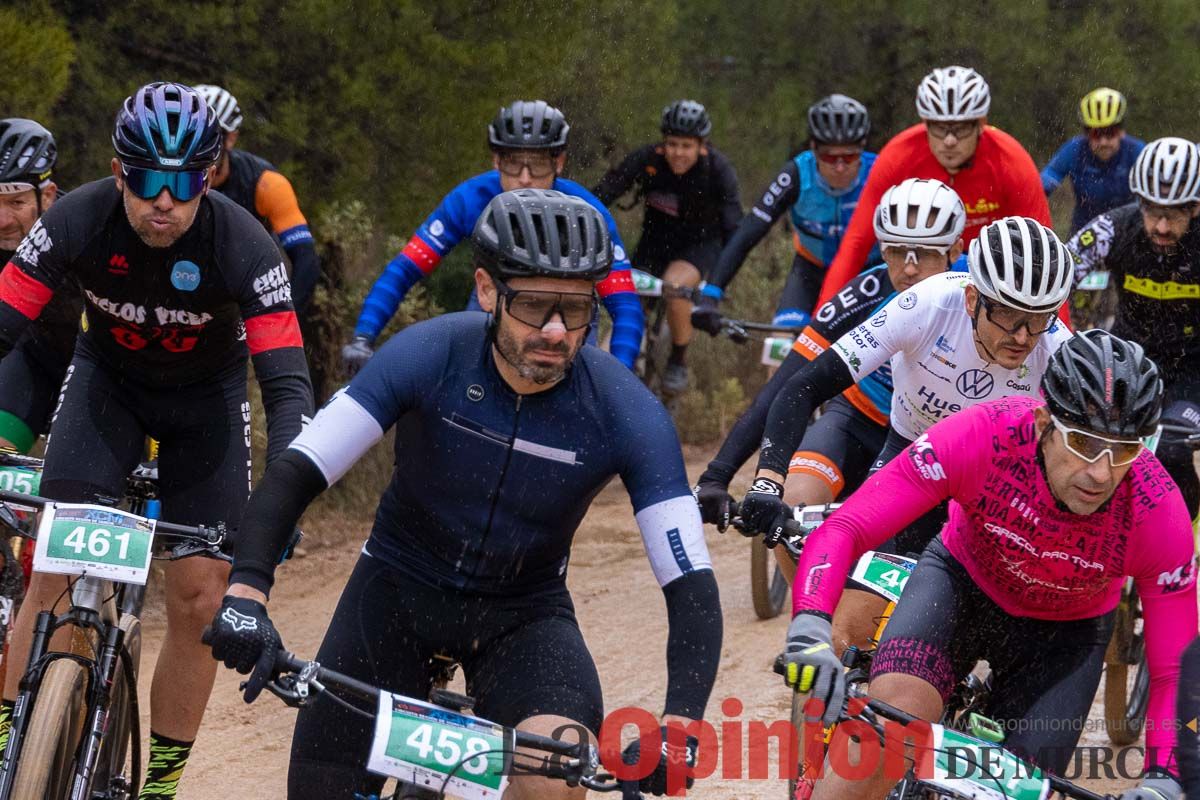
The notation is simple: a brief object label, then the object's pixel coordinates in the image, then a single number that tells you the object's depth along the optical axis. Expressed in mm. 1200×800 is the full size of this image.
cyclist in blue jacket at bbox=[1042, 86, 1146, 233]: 13188
